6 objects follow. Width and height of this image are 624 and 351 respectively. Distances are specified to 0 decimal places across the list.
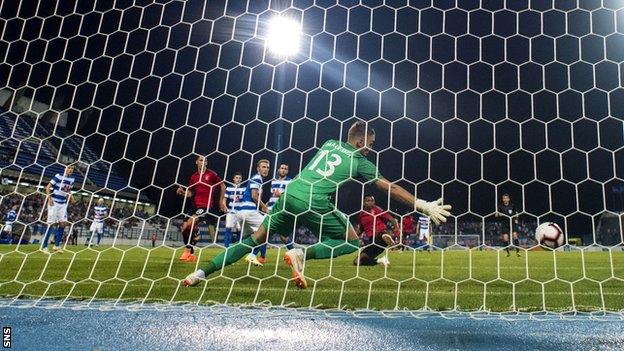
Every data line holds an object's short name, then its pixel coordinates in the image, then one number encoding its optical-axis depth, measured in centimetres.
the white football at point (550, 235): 416
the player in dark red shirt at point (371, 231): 409
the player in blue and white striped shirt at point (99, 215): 930
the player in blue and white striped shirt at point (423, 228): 910
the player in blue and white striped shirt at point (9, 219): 882
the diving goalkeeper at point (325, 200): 304
